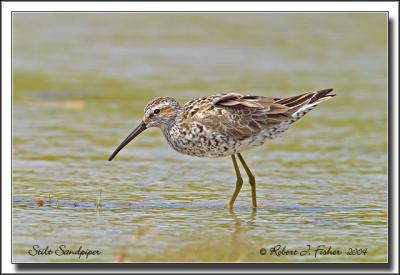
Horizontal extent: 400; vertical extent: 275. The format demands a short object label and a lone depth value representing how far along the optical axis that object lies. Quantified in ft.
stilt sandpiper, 35.96
